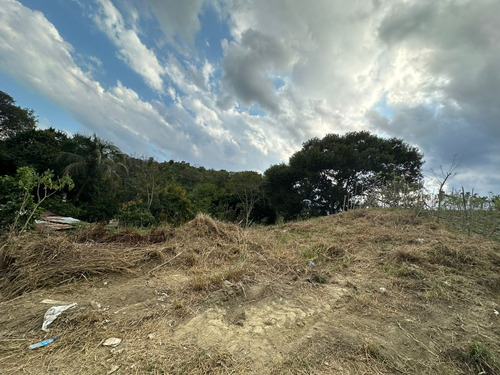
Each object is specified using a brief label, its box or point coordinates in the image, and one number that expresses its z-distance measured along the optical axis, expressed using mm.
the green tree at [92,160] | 12320
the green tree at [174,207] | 9531
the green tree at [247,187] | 16156
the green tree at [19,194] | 3576
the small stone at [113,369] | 1367
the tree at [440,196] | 6333
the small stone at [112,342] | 1589
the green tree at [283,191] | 15703
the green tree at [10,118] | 15906
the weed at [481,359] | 1574
